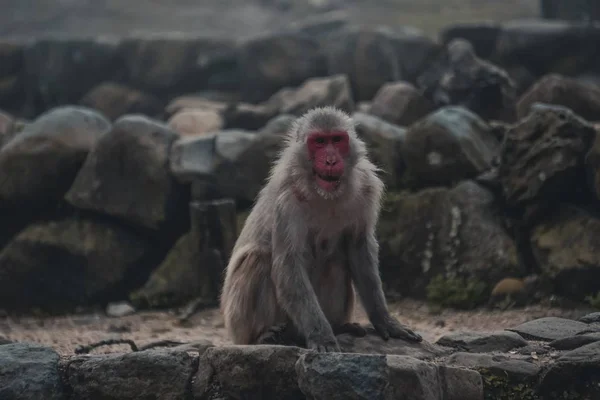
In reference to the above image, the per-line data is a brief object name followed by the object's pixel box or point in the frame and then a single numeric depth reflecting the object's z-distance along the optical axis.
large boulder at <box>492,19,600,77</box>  29.11
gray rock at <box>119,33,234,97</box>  33.87
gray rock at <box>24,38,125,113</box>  33.97
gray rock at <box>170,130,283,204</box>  19.27
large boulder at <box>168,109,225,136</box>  25.03
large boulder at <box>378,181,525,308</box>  16.47
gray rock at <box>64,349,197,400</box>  9.48
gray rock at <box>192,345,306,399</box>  9.05
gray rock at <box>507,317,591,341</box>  10.62
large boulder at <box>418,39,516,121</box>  22.92
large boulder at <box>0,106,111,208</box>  19.95
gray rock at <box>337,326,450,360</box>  9.85
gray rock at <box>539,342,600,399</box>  9.27
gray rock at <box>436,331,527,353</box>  10.34
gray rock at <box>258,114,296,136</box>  19.53
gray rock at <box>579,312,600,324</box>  11.30
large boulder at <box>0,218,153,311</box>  19.22
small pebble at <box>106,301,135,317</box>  18.42
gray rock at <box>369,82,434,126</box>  23.45
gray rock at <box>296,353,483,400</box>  8.53
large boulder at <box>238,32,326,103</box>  31.37
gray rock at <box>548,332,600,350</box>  9.94
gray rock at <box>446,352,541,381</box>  9.43
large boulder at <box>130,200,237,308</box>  17.95
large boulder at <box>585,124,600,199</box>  15.58
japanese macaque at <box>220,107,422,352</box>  9.89
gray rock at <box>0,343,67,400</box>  9.37
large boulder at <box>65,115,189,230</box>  19.64
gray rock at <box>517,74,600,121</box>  20.50
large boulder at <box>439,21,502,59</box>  29.84
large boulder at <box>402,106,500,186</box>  17.83
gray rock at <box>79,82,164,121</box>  33.00
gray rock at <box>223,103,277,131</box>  26.06
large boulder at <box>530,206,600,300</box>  15.19
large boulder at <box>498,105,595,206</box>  15.99
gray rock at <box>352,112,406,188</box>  18.59
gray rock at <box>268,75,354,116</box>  25.72
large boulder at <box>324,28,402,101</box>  29.50
